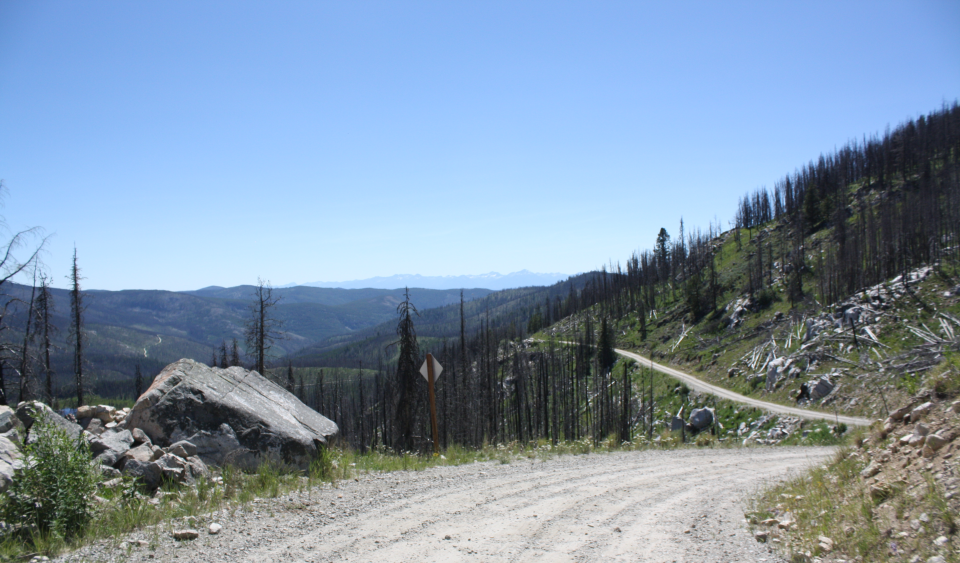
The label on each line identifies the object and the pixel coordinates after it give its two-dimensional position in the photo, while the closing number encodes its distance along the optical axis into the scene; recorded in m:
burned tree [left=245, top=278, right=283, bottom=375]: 29.45
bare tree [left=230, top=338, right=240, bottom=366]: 43.61
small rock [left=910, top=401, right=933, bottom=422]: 7.19
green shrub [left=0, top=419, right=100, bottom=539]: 6.02
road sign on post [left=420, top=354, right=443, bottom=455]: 14.68
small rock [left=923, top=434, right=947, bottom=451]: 6.01
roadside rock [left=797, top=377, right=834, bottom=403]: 41.25
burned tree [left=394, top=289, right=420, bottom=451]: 25.61
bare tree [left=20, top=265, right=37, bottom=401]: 14.80
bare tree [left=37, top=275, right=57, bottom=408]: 25.42
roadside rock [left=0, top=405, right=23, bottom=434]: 7.88
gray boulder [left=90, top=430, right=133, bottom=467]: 8.13
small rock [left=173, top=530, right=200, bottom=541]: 6.10
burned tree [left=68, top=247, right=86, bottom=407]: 30.98
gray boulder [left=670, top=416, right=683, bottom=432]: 51.92
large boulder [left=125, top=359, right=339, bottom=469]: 9.73
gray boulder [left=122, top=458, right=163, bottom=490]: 7.90
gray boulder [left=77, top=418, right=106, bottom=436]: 10.12
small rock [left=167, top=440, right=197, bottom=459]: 9.03
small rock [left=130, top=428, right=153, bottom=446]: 9.17
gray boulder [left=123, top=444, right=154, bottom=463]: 8.40
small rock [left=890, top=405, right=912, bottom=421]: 7.64
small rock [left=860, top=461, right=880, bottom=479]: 6.85
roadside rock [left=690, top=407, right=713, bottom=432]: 48.72
